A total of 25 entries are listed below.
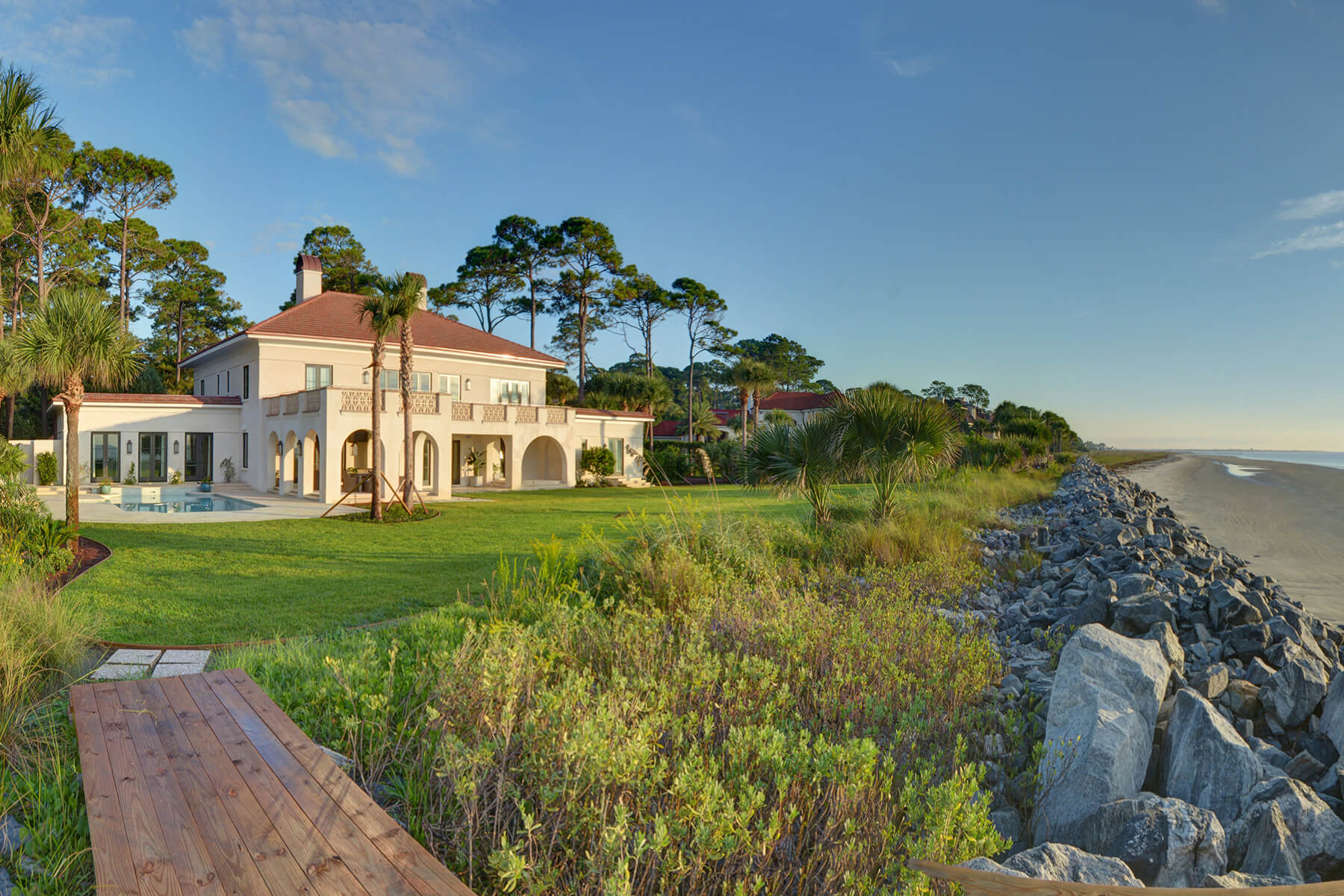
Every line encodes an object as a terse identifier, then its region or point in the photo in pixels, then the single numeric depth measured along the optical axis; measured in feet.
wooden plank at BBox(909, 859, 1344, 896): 4.12
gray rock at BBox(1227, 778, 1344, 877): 9.78
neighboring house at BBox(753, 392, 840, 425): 197.78
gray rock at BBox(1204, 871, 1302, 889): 8.58
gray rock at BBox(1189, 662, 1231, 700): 15.70
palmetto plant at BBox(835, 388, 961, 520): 39.37
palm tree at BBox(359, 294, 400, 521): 58.54
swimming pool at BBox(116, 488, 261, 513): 64.47
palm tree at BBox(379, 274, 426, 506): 58.23
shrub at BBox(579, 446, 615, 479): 103.65
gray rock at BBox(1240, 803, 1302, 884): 9.36
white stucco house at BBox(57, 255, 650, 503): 76.84
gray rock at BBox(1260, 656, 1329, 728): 14.96
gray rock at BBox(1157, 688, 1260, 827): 11.28
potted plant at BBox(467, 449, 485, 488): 99.09
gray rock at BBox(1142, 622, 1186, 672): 17.43
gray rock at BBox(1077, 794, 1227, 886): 9.14
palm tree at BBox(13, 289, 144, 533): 43.57
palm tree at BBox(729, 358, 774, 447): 134.62
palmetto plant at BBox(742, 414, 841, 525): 40.19
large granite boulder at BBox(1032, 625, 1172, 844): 11.09
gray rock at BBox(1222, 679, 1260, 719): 15.66
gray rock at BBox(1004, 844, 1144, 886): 7.97
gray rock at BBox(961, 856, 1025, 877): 7.52
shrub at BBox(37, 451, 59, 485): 87.15
